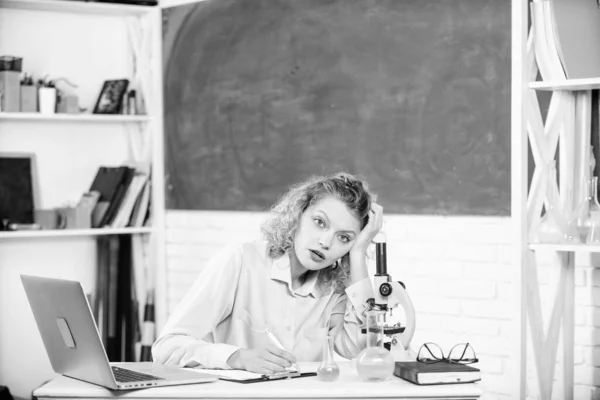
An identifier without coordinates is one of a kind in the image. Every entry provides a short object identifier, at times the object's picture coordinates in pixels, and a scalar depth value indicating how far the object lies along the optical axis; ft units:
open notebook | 8.25
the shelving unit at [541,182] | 10.65
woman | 9.76
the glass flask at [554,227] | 10.52
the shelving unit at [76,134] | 15.76
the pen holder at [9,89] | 14.94
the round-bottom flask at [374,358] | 8.09
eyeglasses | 12.64
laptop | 7.75
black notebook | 8.07
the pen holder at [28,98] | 15.15
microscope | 9.12
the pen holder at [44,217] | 15.51
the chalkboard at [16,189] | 15.26
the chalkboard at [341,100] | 12.34
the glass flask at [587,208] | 10.47
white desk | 7.82
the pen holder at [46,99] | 15.29
